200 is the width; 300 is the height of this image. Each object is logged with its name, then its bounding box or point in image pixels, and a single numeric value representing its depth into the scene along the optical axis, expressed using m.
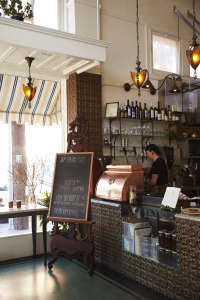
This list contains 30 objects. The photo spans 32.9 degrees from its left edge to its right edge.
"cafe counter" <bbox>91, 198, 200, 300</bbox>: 3.52
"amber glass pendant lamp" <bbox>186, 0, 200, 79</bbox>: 4.23
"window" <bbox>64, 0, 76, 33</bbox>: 6.31
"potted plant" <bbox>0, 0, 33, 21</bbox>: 4.99
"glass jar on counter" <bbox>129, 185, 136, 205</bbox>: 4.41
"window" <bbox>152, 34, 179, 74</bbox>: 7.74
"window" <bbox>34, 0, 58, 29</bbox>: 6.24
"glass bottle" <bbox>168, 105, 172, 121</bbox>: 7.34
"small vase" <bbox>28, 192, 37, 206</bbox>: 5.97
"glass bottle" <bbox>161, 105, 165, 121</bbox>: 7.22
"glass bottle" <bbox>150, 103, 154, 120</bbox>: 7.05
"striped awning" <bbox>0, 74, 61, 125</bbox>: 5.97
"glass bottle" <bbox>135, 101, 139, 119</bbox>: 6.85
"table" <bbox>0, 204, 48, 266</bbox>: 5.00
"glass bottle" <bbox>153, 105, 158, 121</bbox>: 7.10
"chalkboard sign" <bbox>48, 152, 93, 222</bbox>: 4.86
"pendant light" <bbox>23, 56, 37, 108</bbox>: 5.29
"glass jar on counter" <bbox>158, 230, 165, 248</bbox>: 3.96
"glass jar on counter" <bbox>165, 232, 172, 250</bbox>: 3.89
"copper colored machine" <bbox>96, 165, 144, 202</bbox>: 4.56
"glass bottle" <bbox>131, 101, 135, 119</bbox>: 6.79
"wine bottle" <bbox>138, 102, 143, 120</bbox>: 6.89
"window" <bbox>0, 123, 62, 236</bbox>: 6.08
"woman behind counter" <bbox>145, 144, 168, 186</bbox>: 5.62
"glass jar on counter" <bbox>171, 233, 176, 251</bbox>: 3.85
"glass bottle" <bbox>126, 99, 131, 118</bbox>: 6.75
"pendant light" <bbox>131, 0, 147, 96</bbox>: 4.82
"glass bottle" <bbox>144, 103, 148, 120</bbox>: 6.99
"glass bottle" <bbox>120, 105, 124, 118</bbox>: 6.65
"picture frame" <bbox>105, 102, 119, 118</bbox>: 6.48
